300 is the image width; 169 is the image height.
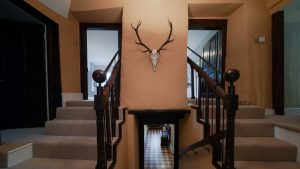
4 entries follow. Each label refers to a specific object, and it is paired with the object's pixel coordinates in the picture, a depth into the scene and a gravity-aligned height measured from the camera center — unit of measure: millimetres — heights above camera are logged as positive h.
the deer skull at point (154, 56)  3641 +394
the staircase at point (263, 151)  2159 -817
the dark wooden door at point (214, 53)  4496 +570
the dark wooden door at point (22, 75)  3631 +69
